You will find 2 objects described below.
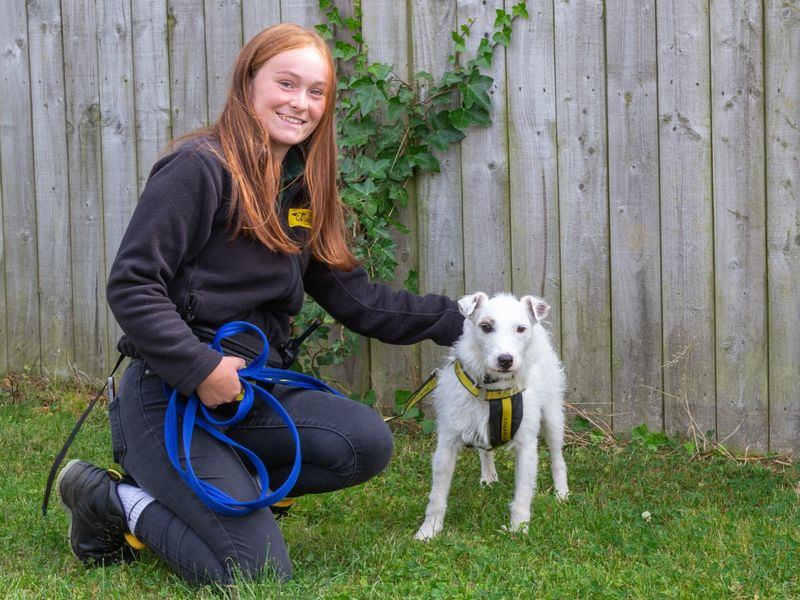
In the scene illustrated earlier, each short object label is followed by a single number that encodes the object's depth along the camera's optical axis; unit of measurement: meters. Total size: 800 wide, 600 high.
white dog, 3.93
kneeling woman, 3.24
